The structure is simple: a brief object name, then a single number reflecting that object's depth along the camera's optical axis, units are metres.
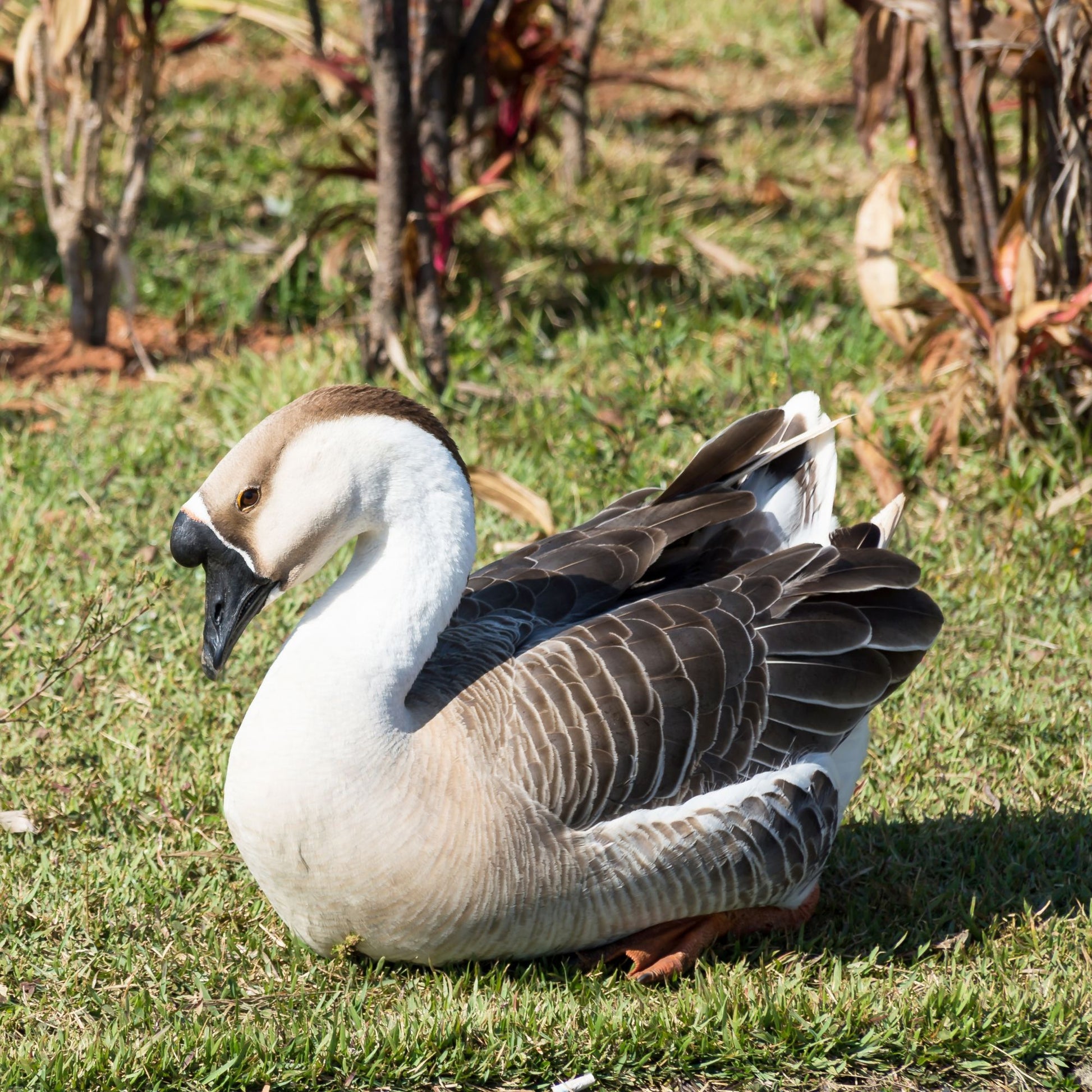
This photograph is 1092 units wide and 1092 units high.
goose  5.91
